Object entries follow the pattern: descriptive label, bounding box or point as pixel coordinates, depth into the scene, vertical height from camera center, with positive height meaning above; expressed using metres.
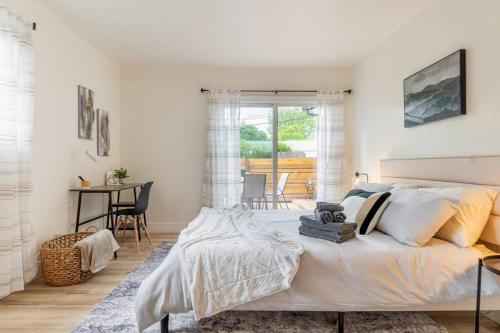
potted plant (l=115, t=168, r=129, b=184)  4.28 -0.10
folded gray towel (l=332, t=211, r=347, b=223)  2.15 -0.36
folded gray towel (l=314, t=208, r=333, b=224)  2.14 -0.36
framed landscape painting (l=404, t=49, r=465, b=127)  2.41 +0.67
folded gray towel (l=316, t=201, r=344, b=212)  2.21 -0.30
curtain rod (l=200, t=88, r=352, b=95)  4.71 +1.18
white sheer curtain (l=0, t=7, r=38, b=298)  2.37 +0.11
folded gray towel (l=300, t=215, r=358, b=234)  2.06 -0.41
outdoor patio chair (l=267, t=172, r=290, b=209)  4.88 -0.33
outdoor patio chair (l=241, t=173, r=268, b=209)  4.77 -0.34
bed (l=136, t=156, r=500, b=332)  1.79 -0.71
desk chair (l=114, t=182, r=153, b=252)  3.78 -0.54
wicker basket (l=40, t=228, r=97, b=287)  2.71 -0.89
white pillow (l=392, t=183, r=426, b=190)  2.67 -0.17
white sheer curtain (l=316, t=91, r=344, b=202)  4.66 +0.34
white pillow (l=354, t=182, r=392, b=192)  2.78 -0.20
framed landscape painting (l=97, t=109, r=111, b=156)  4.07 +0.47
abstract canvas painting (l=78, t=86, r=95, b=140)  3.59 +0.67
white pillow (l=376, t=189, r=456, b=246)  1.97 -0.34
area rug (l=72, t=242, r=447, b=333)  1.99 -1.06
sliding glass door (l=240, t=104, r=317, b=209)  4.84 +0.24
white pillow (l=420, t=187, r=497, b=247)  1.96 -0.32
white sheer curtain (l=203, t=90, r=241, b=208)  4.61 +0.23
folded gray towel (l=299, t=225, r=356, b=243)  2.04 -0.48
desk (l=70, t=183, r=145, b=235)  3.33 -0.26
